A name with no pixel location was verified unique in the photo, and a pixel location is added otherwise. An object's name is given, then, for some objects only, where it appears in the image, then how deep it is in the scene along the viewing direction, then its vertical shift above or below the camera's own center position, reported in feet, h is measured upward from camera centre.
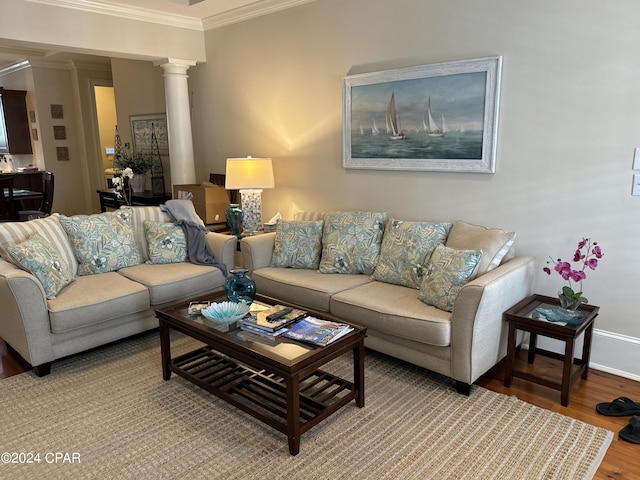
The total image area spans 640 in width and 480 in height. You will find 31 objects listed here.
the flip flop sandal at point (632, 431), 7.17 -4.44
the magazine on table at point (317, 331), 7.52 -3.00
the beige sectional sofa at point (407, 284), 8.32 -2.90
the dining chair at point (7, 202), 15.74 -1.63
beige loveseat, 9.15 -2.97
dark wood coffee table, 6.95 -4.14
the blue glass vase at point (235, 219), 13.75 -1.97
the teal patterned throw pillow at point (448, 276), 8.80 -2.42
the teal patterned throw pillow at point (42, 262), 9.39 -2.24
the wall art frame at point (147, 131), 19.24 +0.93
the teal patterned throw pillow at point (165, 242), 12.17 -2.35
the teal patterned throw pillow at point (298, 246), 12.04 -2.45
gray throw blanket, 12.35 -2.14
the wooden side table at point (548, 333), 8.00 -3.22
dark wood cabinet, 25.36 +1.73
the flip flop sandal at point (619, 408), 7.84 -4.41
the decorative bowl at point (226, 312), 8.20 -2.87
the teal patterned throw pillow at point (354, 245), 11.39 -2.31
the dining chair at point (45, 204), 17.54 -1.94
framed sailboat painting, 10.23 +0.80
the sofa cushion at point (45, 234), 10.23 -1.83
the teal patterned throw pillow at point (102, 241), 11.28 -2.19
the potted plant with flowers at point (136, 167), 19.30 -0.58
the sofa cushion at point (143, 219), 12.55 -1.81
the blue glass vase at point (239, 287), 8.75 -2.54
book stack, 7.86 -2.96
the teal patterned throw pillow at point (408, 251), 10.32 -2.27
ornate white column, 16.31 +1.21
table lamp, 13.84 -0.65
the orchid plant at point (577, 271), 8.36 -2.18
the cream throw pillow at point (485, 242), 9.24 -1.91
